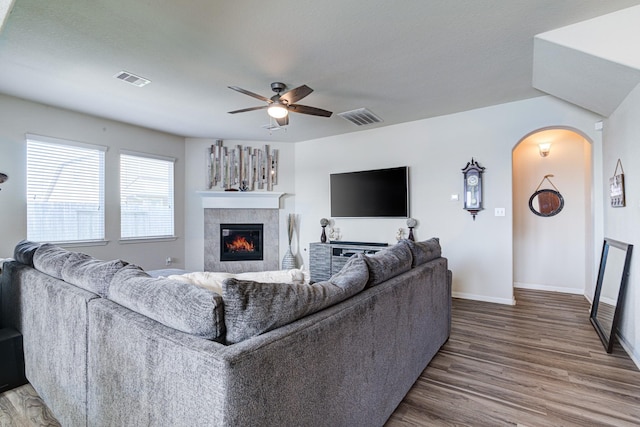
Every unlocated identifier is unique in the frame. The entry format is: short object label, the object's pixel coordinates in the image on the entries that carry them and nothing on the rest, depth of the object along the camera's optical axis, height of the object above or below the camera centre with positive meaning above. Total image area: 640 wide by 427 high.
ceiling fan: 2.97 +1.12
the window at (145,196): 4.87 +0.32
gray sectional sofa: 0.99 -0.52
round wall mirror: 4.75 +0.16
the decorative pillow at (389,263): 1.80 -0.31
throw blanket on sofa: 1.59 -0.34
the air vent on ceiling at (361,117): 4.30 +1.41
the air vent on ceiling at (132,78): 3.15 +1.44
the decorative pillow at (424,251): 2.38 -0.31
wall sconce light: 4.74 +0.99
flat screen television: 4.88 +0.34
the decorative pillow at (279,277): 1.68 -0.34
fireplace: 5.84 -0.52
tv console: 4.96 -0.68
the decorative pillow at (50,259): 1.95 -0.29
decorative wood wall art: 5.79 +0.90
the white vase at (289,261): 5.79 -0.88
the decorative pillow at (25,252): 2.31 -0.28
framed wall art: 2.77 +0.22
